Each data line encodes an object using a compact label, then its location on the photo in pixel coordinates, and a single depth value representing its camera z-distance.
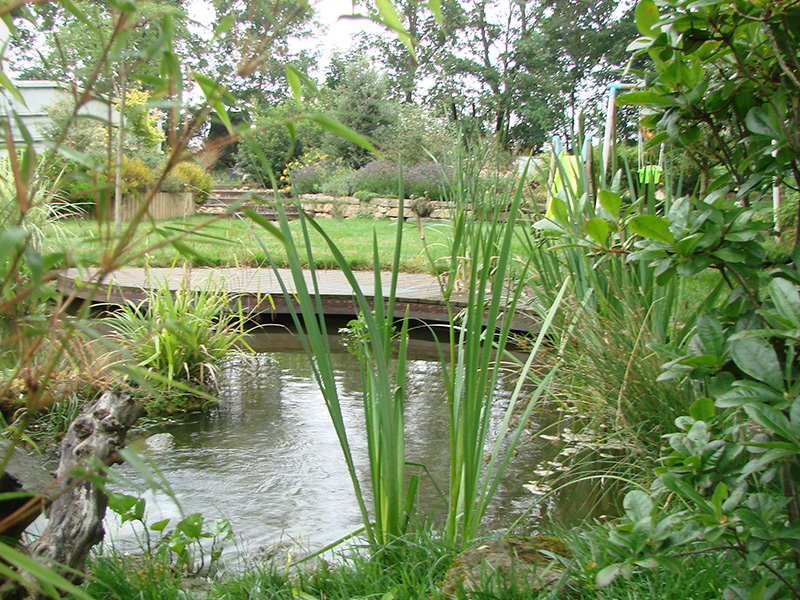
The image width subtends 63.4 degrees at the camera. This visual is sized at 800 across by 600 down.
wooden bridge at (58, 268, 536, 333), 5.36
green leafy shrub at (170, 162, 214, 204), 12.45
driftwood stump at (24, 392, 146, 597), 1.41
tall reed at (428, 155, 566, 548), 1.45
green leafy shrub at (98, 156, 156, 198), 11.33
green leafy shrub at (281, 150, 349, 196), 14.98
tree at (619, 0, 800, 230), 1.08
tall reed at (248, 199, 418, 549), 1.41
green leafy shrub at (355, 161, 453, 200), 13.31
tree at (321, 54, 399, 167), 18.44
